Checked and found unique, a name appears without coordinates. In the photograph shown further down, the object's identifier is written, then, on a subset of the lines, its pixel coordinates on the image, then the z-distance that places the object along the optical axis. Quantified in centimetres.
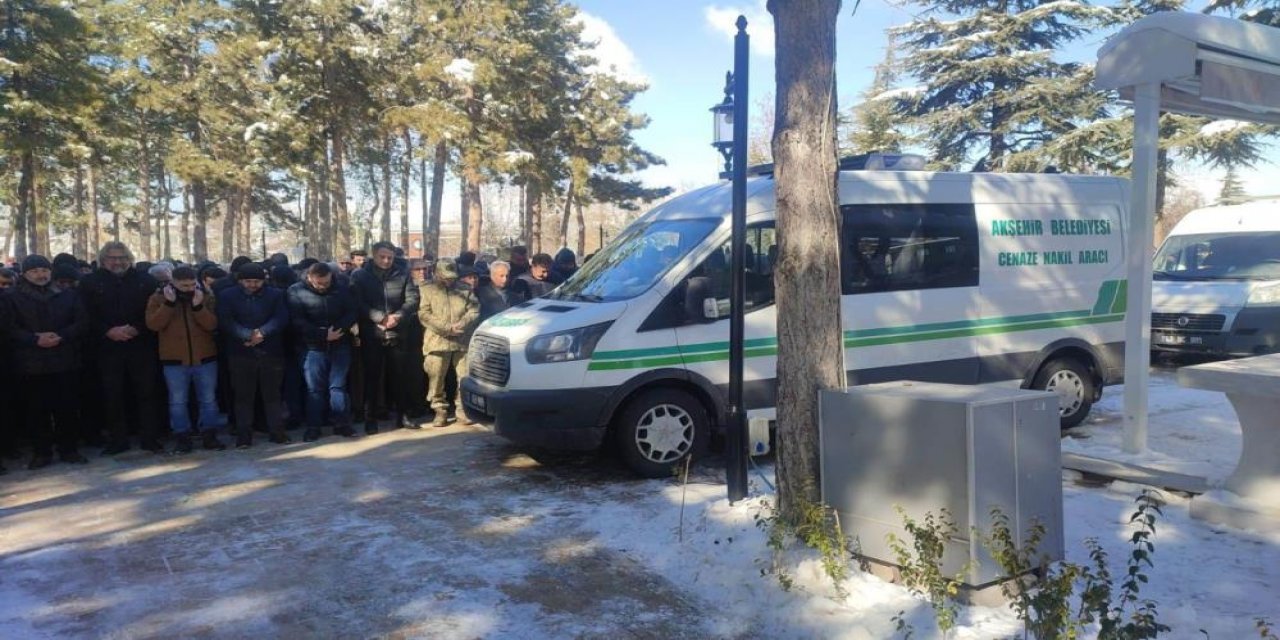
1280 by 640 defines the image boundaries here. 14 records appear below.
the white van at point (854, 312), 658
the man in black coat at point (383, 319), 880
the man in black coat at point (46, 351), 718
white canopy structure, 639
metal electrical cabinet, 390
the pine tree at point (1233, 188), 4297
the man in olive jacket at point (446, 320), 870
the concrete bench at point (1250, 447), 510
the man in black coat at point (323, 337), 837
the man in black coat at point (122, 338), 764
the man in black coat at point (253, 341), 795
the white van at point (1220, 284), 1142
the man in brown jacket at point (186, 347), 772
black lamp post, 550
